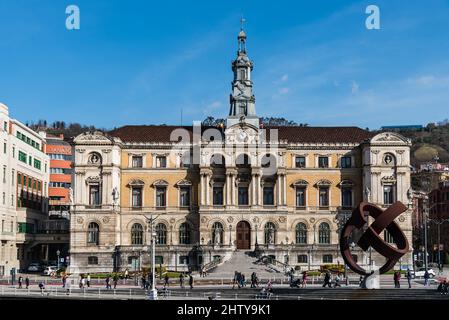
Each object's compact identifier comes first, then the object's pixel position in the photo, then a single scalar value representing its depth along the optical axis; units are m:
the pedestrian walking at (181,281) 68.68
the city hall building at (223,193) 93.81
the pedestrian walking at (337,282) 65.04
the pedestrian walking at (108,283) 65.93
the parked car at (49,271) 90.94
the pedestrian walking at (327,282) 65.88
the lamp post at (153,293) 52.13
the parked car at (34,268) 99.81
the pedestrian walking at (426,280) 69.05
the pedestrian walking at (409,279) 65.26
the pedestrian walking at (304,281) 67.79
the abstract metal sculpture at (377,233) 50.41
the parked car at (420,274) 81.78
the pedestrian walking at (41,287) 60.58
